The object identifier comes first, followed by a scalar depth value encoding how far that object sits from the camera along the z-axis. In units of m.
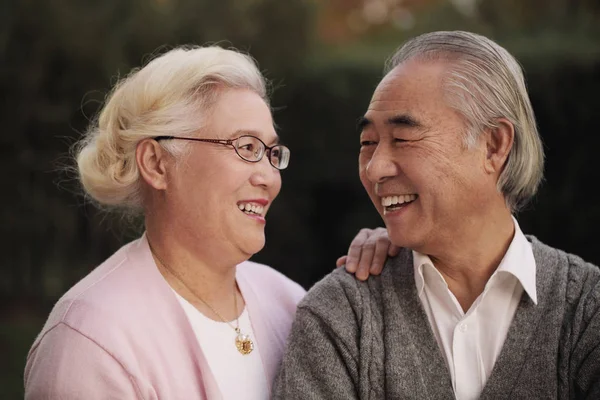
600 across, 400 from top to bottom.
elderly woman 2.46
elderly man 2.37
